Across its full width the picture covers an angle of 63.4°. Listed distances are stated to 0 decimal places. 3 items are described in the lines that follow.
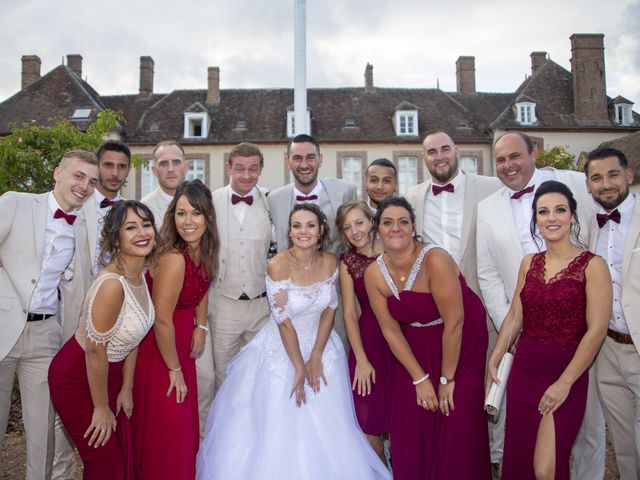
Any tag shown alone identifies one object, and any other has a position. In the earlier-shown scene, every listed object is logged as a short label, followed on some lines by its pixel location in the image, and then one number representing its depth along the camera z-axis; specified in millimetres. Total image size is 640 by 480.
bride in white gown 3773
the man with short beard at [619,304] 3604
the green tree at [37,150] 9398
